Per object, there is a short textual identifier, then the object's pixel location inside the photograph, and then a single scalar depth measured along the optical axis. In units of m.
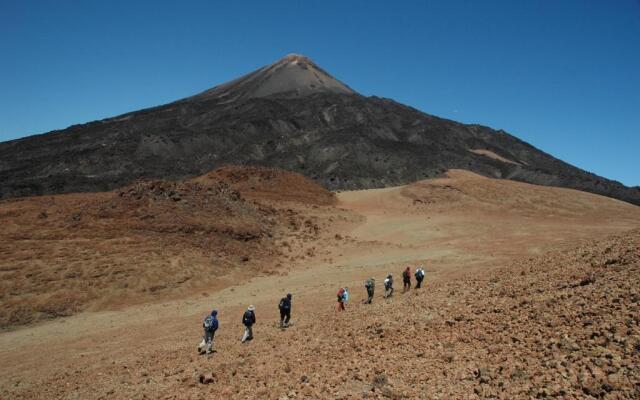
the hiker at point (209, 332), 13.97
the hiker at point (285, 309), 16.28
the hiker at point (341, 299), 17.76
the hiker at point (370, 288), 19.08
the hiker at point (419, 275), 20.69
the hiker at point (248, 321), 14.86
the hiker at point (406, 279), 20.75
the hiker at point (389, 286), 19.83
